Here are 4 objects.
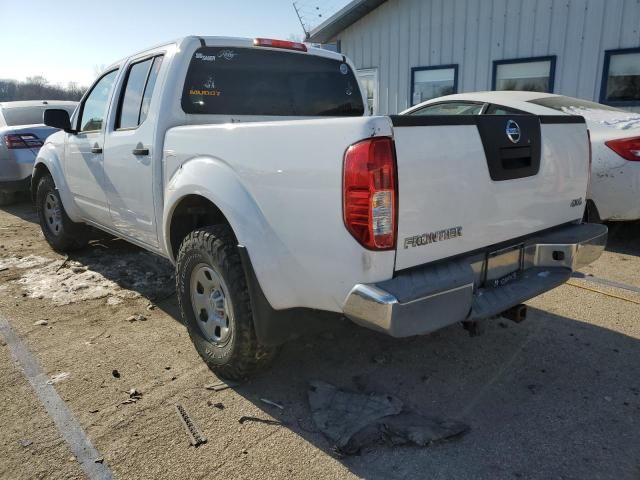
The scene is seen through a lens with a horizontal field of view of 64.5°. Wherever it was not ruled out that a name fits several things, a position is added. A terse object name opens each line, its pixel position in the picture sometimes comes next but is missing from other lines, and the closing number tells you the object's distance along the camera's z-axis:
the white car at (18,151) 8.33
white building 8.32
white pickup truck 2.22
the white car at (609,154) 5.07
